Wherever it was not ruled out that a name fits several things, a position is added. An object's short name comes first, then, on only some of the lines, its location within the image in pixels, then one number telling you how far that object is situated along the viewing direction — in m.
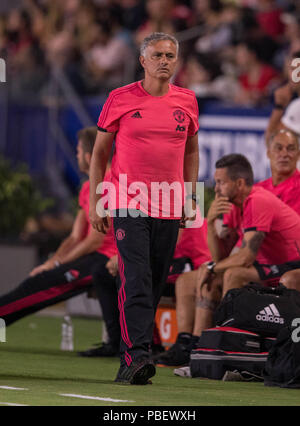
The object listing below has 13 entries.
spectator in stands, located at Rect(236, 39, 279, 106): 28.94
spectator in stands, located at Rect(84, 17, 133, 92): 34.06
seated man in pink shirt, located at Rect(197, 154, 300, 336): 16.78
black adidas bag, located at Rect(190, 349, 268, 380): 15.55
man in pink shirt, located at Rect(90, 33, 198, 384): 14.11
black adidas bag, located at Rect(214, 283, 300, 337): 15.58
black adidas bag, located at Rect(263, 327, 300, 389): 14.30
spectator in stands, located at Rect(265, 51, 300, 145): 21.75
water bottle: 19.84
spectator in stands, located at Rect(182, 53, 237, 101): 30.17
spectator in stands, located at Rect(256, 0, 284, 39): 30.86
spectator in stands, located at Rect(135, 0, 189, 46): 32.84
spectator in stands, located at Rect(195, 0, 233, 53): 31.28
